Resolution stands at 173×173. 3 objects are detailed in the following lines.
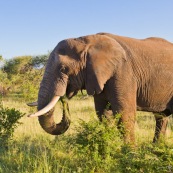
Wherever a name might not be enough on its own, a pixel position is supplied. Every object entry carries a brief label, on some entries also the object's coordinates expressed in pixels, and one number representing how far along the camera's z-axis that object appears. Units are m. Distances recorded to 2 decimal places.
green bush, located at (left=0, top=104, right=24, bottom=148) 6.80
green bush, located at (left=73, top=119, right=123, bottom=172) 4.76
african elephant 5.73
